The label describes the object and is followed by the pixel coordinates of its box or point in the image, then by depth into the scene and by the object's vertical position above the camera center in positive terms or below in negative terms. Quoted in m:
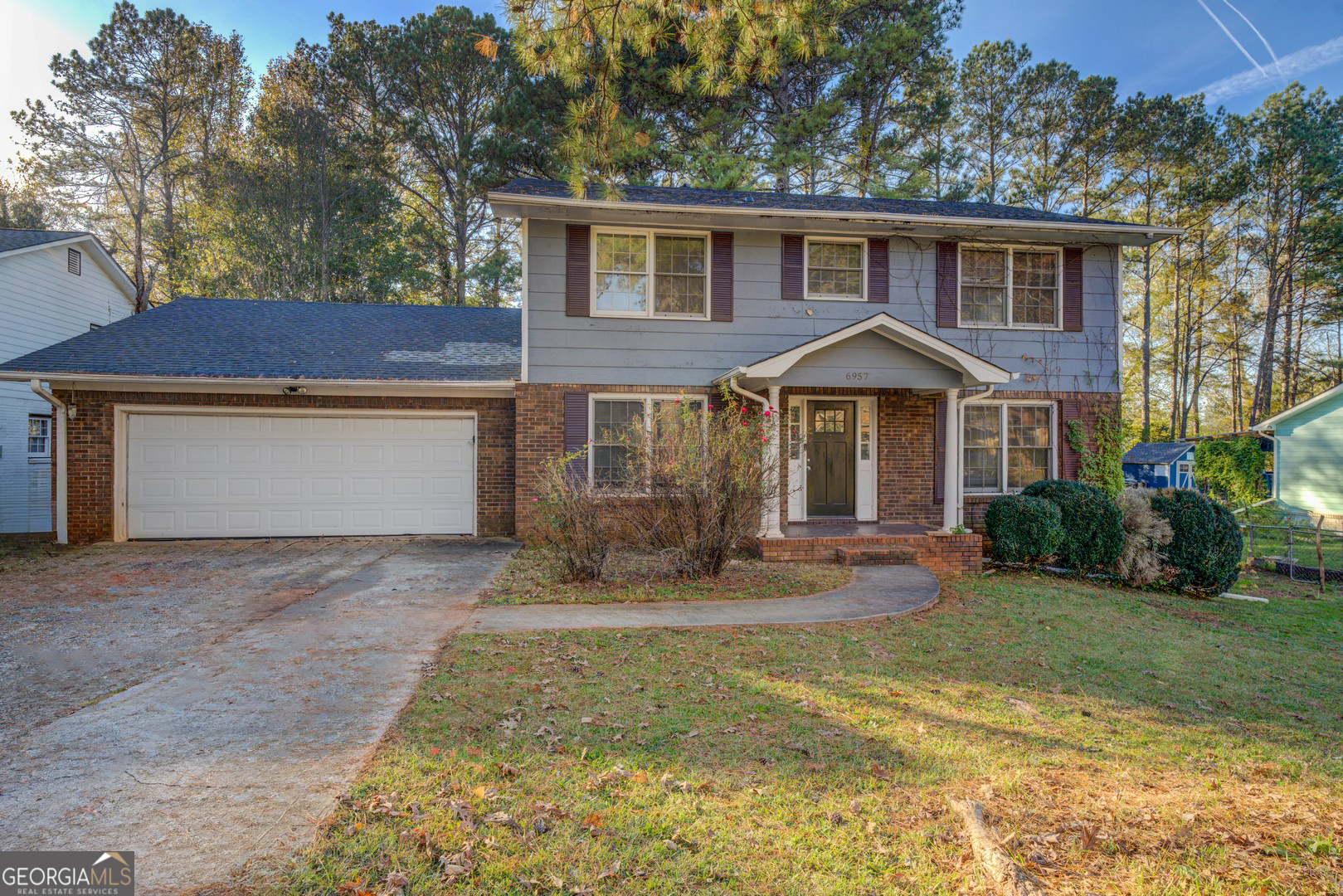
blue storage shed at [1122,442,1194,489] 21.38 -0.40
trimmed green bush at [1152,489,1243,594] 8.74 -1.22
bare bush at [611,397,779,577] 7.55 -0.45
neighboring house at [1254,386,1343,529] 17.06 -0.09
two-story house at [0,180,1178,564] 10.44 +1.05
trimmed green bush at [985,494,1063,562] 9.09 -1.05
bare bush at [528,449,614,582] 7.38 -0.86
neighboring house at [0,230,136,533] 13.42 +2.54
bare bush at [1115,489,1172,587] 8.91 -1.23
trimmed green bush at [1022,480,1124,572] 9.09 -1.05
